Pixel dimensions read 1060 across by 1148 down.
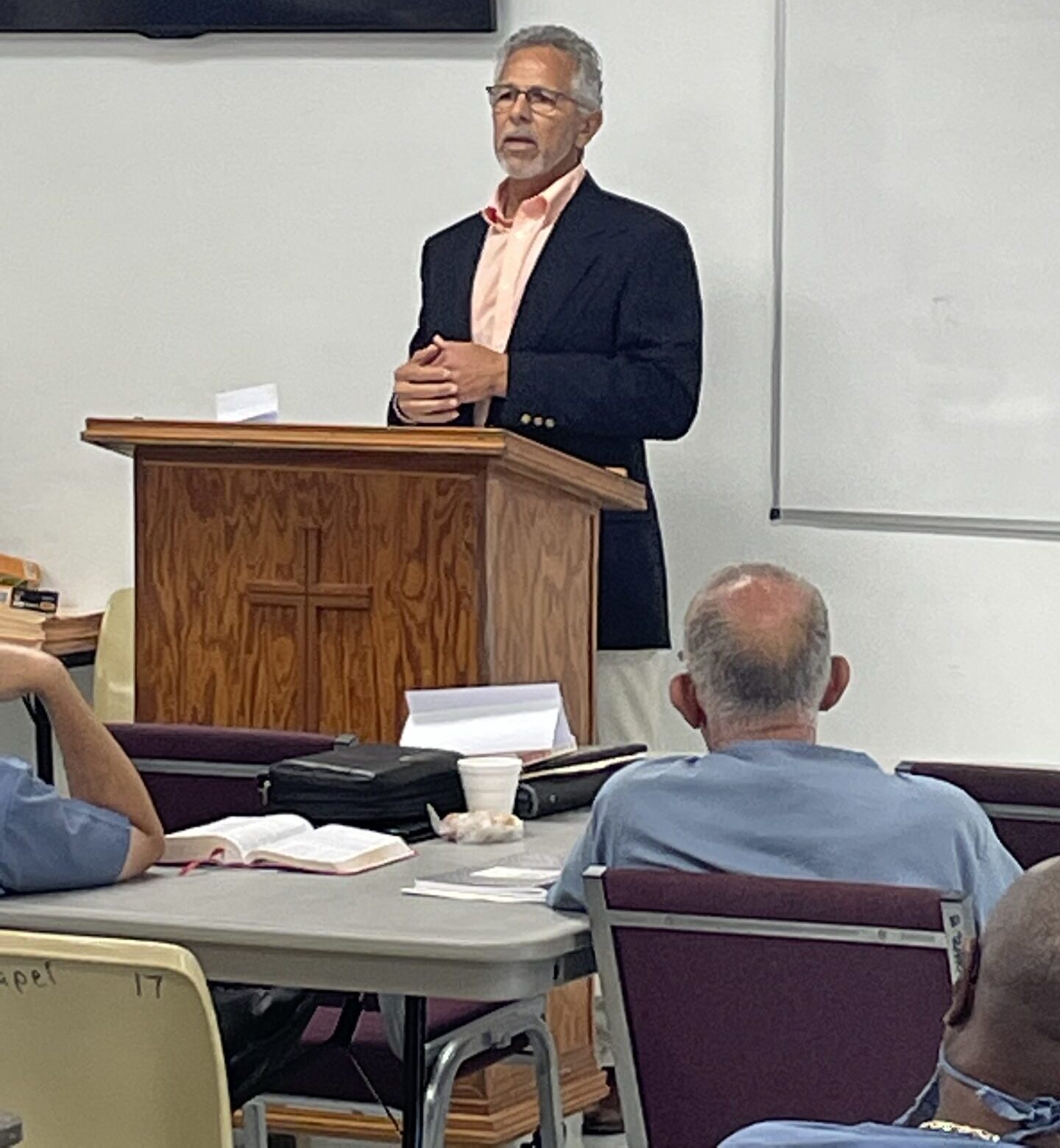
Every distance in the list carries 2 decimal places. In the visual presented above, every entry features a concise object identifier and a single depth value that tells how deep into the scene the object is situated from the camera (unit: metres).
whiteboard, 5.98
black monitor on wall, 6.41
